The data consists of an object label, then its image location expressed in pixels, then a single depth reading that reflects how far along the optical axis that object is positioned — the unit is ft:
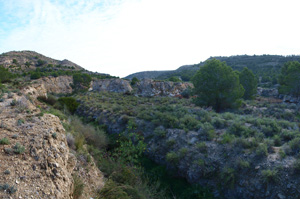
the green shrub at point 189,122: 38.71
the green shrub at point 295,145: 26.15
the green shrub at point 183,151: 30.33
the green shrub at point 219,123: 38.37
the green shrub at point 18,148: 14.97
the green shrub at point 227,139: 30.41
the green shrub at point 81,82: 131.03
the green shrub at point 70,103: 71.26
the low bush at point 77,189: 17.29
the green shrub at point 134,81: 157.61
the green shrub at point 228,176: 24.36
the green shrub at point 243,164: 24.85
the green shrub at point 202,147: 30.29
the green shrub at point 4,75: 70.04
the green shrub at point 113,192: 18.94
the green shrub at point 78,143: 27.13
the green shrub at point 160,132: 37.83
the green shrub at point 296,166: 22.43
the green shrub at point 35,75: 126.41
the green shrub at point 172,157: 30.01
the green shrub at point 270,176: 22.49
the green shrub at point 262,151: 25.90
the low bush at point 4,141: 15.31
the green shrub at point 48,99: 67.01
